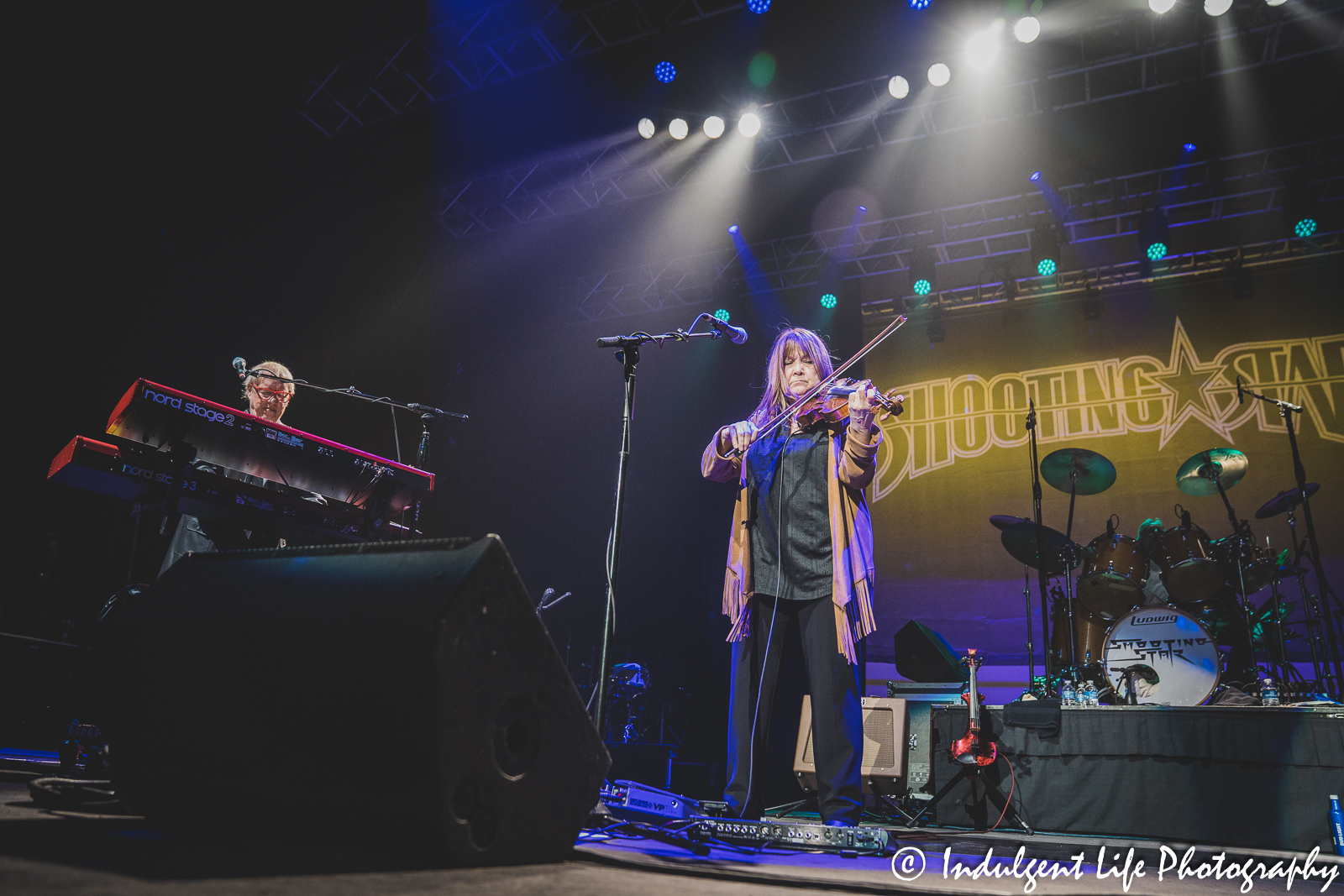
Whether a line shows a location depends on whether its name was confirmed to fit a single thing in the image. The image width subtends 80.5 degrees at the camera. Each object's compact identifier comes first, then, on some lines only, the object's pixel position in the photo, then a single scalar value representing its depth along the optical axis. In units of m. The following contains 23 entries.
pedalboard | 2.35
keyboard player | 3.40
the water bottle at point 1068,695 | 4.02
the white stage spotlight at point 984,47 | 5.84
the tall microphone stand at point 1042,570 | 5.01
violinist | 2.82
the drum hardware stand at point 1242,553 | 4.88
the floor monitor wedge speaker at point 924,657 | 5.05
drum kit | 4.71
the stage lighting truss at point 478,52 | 5.86
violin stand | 3.85
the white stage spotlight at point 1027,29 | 5.71
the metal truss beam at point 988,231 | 6.88
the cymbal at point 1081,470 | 5.96
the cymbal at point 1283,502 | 5.34
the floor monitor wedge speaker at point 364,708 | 1.38
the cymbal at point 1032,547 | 5.76
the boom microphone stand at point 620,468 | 2.68
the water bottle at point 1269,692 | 3.94
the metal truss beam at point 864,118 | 5.86
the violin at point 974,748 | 3.84
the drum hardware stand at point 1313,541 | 4.93
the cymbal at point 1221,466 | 5.79
